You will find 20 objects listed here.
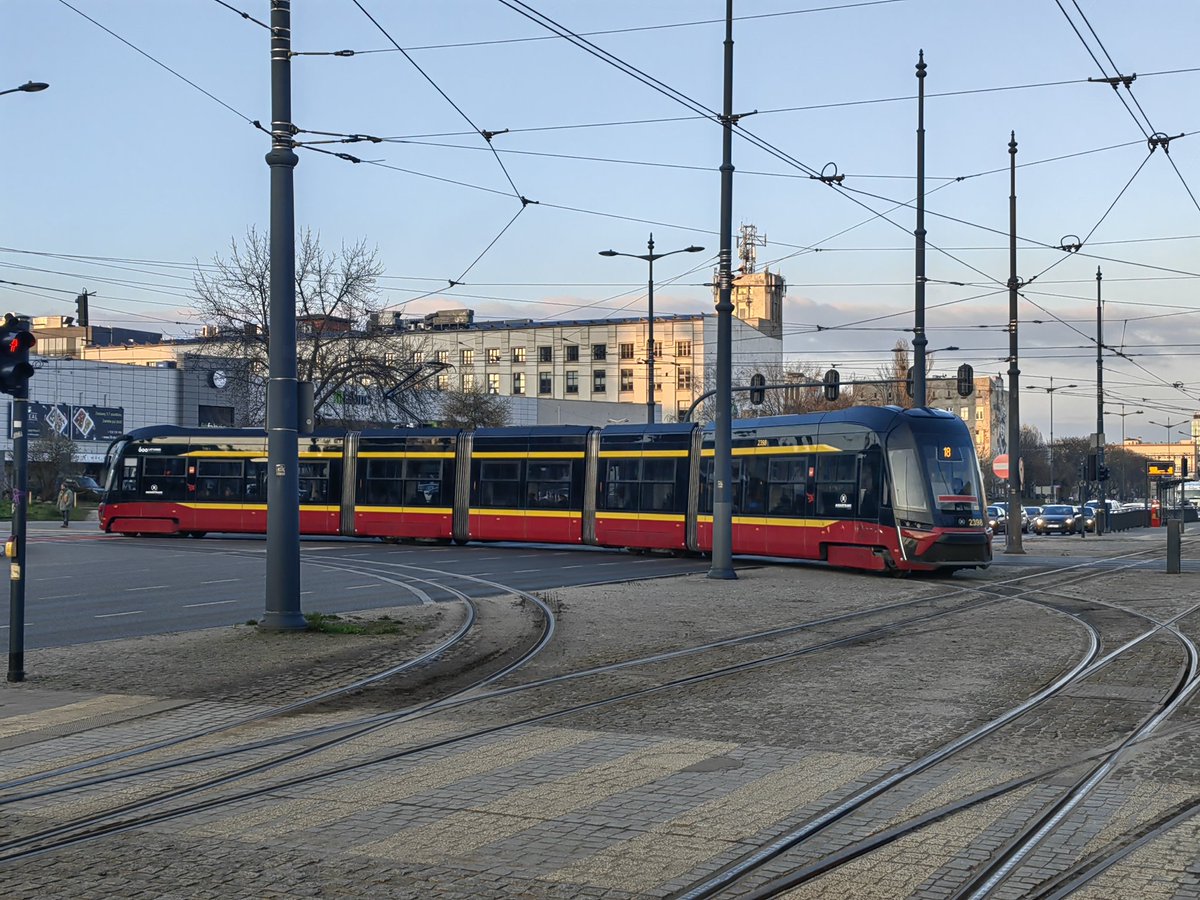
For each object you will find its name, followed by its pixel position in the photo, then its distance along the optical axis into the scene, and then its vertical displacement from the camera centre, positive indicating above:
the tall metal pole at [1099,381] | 51.22 +3.38
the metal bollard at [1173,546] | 27.50 -1.40
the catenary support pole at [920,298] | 30.84 +3.75
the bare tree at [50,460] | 66.88 +0.21
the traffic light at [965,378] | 36.19 +2.38
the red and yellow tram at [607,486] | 26.16 -0.42
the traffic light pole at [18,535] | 12.02 -0.59
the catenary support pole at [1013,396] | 35.12 +1.92
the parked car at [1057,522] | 62.50 -2.16
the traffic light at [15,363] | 12.02 +0.85
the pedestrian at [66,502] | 50.16 -1.32
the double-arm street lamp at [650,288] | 43.09 +5.89
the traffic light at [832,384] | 40.64 +2.51
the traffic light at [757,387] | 40.86 +2.84
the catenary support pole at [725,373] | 24.94 +1.71
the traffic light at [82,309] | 40.88 +4.48
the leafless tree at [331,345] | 54.16 +4.77
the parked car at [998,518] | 62.24 -2.19
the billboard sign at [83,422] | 71.12 +2.27
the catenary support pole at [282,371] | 15.32 +1.03
